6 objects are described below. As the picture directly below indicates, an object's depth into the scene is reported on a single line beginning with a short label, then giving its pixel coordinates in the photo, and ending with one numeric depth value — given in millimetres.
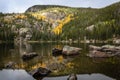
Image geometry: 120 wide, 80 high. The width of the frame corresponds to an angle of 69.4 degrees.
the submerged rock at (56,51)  38069
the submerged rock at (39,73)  18688
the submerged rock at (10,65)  24203
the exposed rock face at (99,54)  31479
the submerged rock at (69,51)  35144
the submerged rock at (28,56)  31456
